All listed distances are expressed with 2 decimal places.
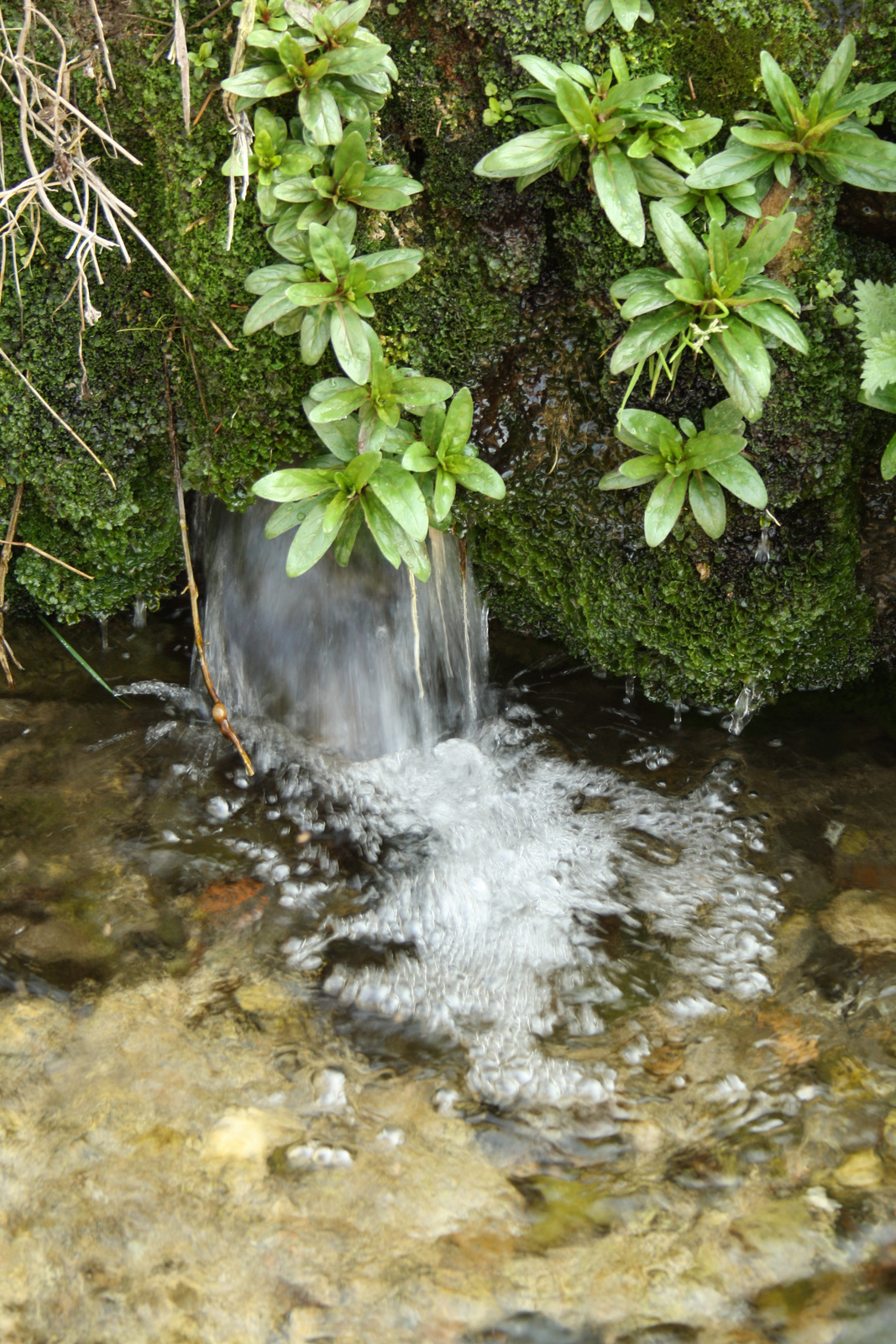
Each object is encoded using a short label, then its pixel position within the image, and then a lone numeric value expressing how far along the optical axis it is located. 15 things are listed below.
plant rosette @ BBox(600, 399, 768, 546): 2.46
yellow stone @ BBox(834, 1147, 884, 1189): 1.84
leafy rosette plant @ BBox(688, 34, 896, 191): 2.21
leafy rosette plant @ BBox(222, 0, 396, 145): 2.18
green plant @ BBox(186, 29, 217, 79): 2.27
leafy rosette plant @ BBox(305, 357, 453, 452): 2.43
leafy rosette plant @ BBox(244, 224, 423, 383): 2.35
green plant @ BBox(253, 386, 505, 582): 2.40
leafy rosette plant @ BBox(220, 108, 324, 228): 2.27
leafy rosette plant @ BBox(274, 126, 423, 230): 2.28
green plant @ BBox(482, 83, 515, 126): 2.38
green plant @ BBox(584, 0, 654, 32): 2.26
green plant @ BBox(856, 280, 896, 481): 2.34
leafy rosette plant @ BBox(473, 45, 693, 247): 2.22
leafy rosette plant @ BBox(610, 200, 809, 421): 2.26
